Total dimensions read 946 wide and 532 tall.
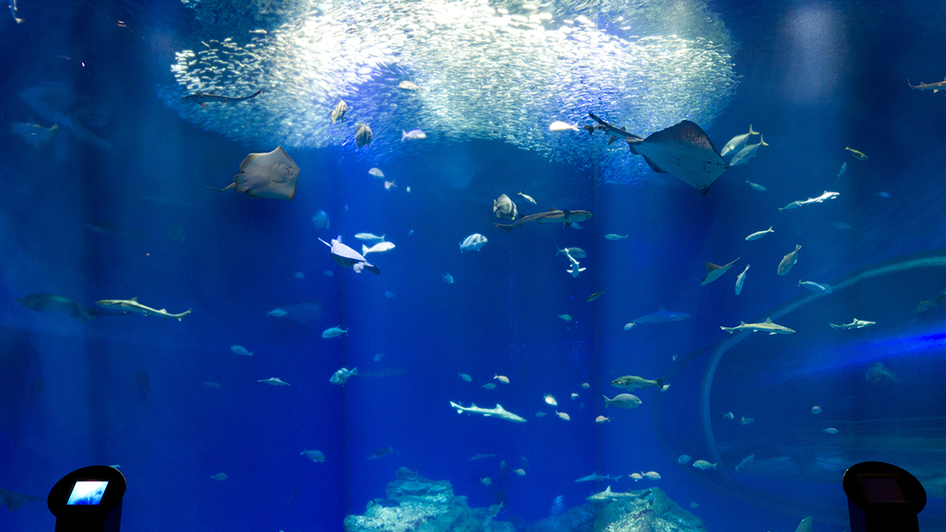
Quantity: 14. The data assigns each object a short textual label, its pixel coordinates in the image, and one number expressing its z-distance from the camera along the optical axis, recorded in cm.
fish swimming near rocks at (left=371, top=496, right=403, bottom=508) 909
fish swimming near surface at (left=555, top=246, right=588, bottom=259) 649
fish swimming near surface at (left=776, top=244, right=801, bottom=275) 570
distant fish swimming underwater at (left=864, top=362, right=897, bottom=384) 762
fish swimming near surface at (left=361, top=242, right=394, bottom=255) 667
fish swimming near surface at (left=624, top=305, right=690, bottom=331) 768
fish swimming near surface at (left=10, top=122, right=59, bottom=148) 606
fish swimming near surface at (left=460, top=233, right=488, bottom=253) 660
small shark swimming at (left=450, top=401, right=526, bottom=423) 733
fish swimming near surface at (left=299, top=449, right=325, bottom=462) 803
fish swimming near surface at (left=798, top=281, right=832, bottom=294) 584
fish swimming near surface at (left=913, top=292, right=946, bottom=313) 666
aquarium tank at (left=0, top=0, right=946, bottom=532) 641
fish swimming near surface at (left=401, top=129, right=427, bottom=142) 646
